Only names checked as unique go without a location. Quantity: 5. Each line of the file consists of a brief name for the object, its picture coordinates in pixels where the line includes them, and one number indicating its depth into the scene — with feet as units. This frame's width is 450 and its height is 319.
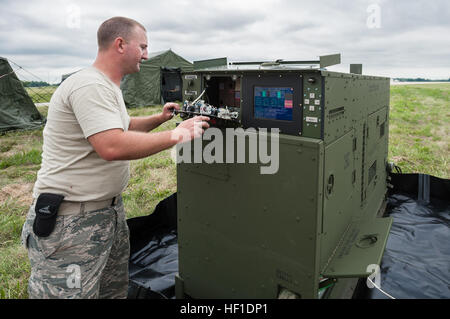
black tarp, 11.24
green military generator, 7.40
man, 6.75
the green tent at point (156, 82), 56.08
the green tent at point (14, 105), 36.24
